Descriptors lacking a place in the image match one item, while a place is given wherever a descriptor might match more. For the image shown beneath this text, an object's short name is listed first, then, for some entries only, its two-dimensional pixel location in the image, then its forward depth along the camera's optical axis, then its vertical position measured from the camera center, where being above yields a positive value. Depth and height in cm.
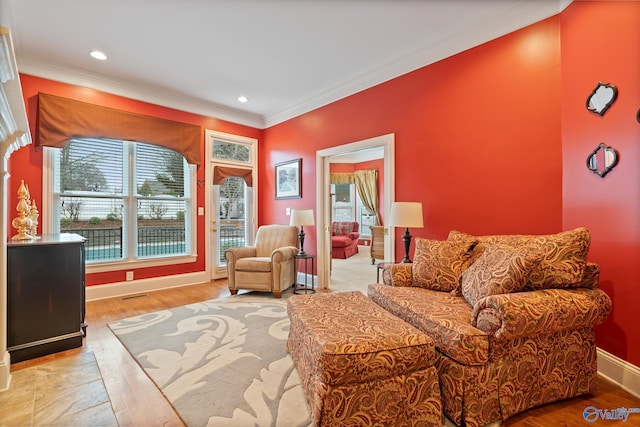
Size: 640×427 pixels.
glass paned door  474 -8
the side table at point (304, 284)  389 -102
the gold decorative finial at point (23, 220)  240 -5
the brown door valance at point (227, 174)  470 +67
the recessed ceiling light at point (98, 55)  308 +175
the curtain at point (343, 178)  853 +102
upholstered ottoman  131 -78
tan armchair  367 -73
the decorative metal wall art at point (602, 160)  185 +34
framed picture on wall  461 +55
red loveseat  678 -65
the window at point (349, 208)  855 +13
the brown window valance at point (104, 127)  329 +114
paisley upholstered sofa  143 -62
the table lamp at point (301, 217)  377 -6
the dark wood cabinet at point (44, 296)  208 -63
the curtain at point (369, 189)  793 +67
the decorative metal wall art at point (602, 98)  186 +76
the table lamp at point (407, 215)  273 -3
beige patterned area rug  155 -108
